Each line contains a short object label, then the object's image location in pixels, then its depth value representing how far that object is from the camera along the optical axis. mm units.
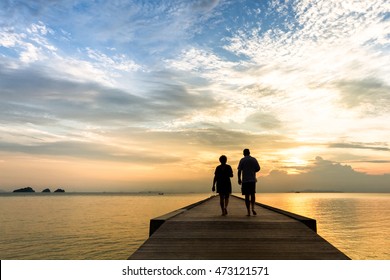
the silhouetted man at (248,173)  11922
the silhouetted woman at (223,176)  12609
